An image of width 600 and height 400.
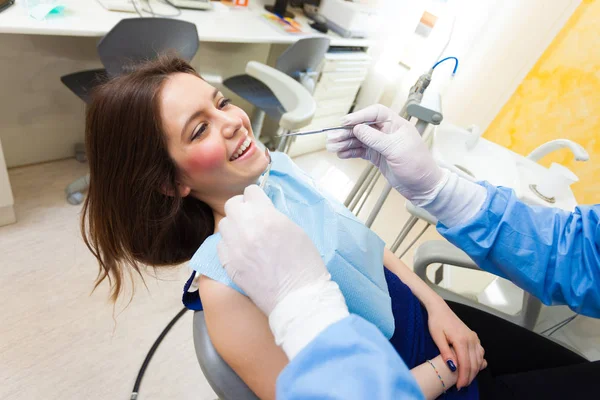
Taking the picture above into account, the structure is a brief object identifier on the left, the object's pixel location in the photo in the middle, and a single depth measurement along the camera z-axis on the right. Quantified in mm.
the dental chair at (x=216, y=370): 624
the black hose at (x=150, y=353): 1326
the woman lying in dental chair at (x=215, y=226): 786
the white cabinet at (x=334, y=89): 2543
